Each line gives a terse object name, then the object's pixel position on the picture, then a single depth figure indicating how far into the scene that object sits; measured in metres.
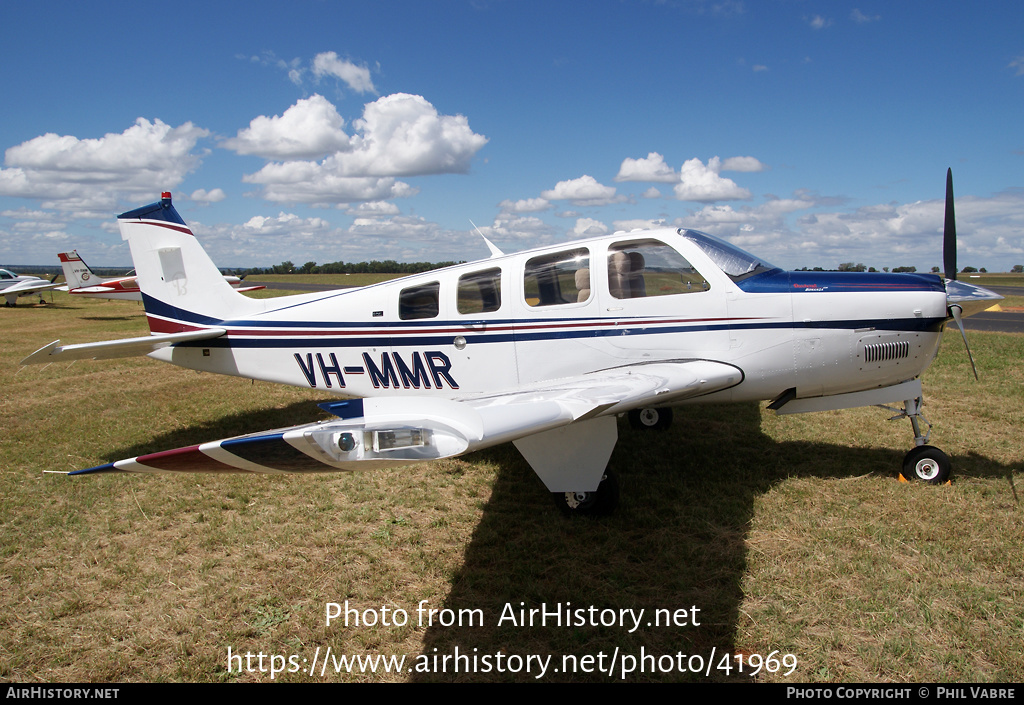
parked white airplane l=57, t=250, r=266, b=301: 22.75
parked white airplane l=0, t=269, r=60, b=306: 28.39
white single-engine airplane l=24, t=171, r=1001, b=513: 4.54
